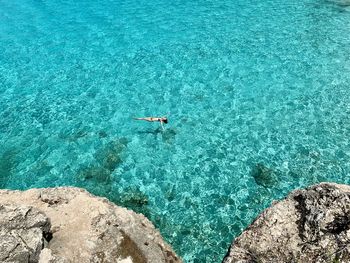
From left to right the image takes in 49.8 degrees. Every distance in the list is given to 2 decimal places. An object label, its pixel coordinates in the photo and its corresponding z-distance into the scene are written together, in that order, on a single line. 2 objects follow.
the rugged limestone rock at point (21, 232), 8.35
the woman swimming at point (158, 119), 18.34
